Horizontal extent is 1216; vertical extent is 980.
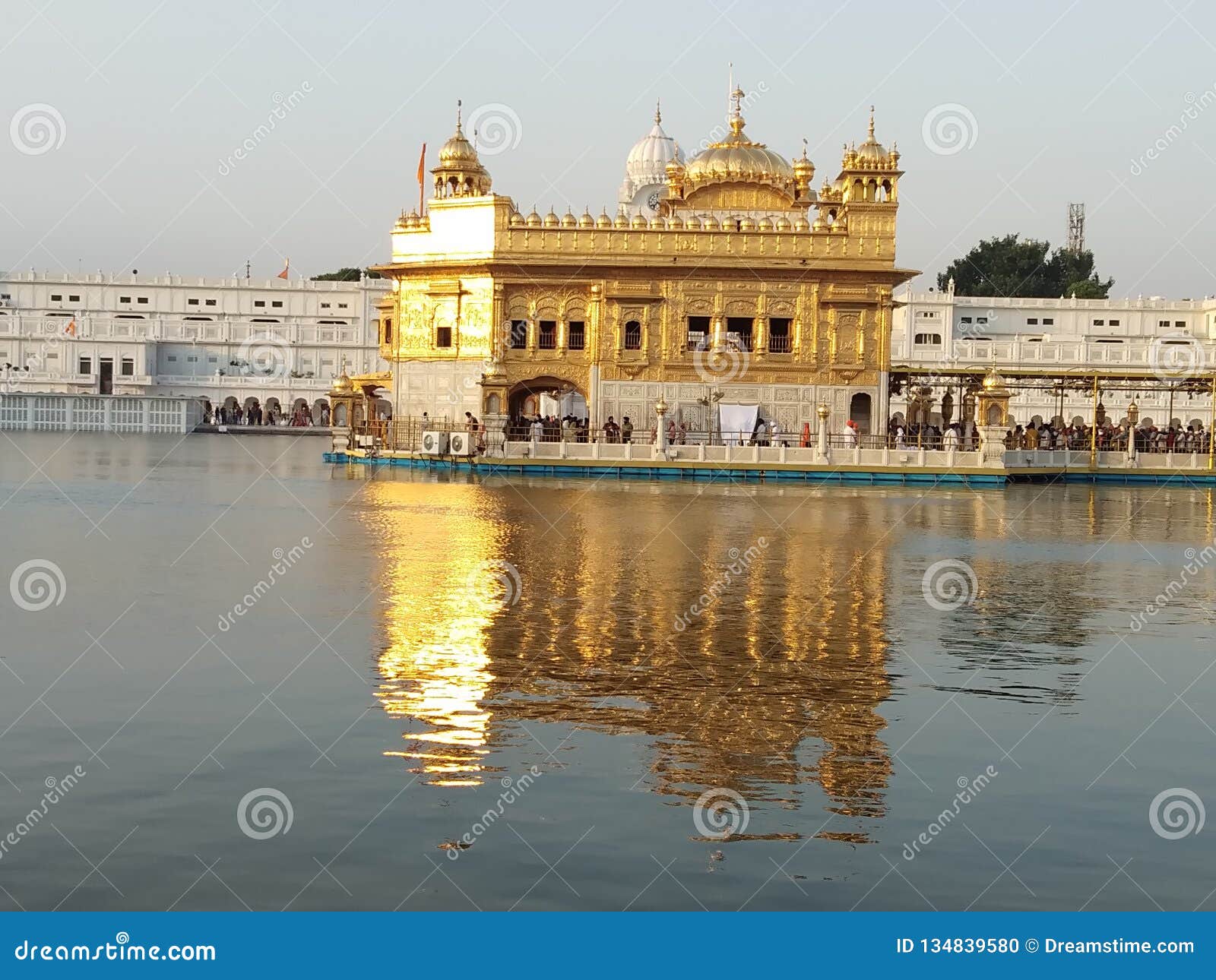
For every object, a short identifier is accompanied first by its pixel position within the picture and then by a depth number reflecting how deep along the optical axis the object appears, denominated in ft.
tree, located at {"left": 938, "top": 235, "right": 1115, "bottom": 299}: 376.68
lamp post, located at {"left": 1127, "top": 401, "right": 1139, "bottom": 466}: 167.32
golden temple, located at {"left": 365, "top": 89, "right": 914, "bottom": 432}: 169.27
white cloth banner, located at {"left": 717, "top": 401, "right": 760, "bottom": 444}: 168.14
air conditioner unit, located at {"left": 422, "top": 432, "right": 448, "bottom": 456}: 160.97
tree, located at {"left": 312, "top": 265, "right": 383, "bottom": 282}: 417.08
